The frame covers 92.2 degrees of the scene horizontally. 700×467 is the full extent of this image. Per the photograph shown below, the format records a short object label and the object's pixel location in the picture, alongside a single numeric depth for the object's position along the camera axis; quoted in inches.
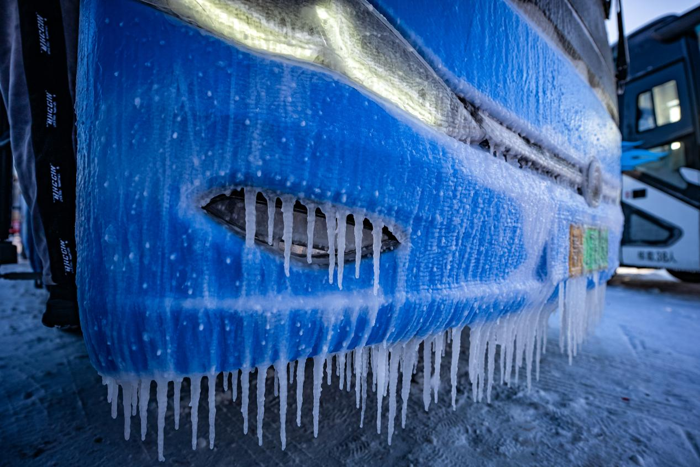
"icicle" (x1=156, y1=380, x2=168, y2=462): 26.1
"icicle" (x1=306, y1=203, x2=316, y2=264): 27.2
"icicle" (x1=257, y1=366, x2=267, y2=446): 29.1
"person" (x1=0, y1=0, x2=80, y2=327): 35.3
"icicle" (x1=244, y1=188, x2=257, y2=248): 25.4
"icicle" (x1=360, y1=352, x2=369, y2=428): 38.8
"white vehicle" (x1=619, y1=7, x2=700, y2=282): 181.5
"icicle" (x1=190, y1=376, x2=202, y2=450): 27.5
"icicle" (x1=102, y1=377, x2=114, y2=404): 26.3
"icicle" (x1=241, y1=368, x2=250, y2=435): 28.3
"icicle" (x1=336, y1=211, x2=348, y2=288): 28.4
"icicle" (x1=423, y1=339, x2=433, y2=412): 40.1
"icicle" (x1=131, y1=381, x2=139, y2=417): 26.1
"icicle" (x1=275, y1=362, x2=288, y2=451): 28.4
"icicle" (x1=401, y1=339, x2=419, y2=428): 38.7
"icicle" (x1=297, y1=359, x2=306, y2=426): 31.6
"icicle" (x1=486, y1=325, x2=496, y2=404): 47.9
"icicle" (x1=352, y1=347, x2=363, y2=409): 34.0
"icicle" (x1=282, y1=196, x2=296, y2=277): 26.4
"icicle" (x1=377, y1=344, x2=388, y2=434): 35.3
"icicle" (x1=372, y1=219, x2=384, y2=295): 29.9
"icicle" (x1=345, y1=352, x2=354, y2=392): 48.8
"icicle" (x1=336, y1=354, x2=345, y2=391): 33.8
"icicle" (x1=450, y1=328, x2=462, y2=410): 43.4
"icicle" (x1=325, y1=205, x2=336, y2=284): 27.8
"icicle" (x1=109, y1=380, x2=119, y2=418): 26.9
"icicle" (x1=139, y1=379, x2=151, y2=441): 25.9
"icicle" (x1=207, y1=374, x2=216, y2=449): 27.5
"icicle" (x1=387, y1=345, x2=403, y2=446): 37.3
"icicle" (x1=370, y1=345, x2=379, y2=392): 36.3
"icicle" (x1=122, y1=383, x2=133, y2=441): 26.6
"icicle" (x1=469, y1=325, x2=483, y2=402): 45.0
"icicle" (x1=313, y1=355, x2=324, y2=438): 30.7
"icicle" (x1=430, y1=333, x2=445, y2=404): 43.6
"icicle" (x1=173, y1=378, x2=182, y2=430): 27.3
